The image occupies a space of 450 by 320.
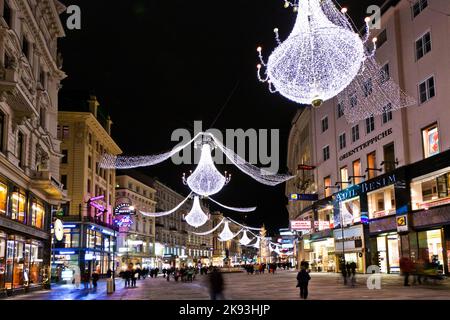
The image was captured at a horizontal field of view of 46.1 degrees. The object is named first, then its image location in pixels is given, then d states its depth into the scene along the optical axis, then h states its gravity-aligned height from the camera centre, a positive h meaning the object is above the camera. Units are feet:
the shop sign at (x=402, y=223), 123.65 +5.32
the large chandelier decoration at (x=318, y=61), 47.32 +17.68
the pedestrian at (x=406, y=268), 90.53 -3.77
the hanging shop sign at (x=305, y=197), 174.81 +16.92
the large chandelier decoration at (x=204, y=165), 80.90 +13.55
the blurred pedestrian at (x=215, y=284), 57.31 -3.73
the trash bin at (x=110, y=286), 102.22 -6.80
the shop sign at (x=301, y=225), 184.44 +7.80
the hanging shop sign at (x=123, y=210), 169.37 +13.14
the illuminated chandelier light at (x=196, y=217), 154.30 +9.36
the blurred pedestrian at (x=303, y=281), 68.64 -4.28
